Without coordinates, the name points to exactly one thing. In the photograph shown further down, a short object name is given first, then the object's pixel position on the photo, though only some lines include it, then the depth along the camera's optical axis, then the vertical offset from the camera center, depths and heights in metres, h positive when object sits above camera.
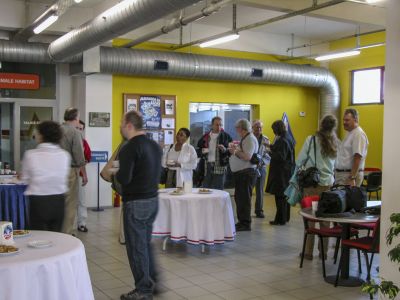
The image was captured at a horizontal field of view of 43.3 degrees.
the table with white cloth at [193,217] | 5.48 -0.98
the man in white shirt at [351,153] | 5.32 -0.25
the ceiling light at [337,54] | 9.48 +1.46
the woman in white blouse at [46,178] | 3.77 -0.38
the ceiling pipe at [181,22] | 6.31 +1.54
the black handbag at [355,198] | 4.61 -0.63
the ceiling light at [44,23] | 6.48 +1.41
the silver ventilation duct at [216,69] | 8.74 +1.15
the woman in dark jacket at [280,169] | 7.46 -0.60
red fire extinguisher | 9.38 -1.34
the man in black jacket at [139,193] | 3.71 -0.48
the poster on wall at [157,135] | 10.06 -0.13
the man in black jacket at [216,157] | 7.61 -0.43
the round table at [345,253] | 4.38 -1.14
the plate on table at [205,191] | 5.84 -0.73
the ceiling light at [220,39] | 8.02 +1.49
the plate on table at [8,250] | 2.72 -0.68
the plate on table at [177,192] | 5.65 -0.72
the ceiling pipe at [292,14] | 6.38 +1.61
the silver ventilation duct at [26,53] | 7.94 +1.19
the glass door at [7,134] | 9.16 -0.13
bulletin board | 9.89 +0.33
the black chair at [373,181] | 8.41 -0.84
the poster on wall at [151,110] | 9.98 +0.36
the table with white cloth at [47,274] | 2.54 -0.77
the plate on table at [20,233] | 3.23 -0.69
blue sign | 9.17 -0.52
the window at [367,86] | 10.99 +1.00
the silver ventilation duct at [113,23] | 4.95 +1.22
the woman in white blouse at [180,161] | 7.12 -0.47
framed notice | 9.21 +0.16
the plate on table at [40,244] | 2.91 -0.68
